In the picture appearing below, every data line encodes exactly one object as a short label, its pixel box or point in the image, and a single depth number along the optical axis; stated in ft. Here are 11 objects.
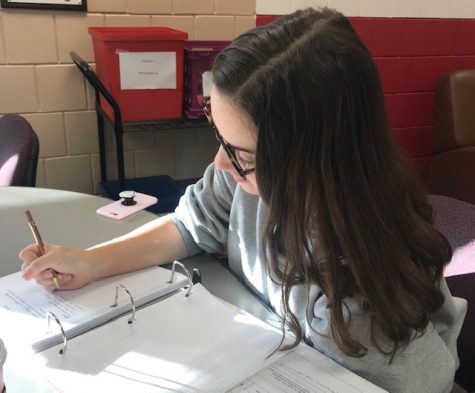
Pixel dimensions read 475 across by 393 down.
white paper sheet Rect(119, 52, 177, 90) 5.82
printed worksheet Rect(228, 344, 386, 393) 2.10
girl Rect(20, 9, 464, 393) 2.07
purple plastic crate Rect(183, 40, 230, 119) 6.09
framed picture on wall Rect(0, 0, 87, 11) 5.87
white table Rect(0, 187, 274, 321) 3.05
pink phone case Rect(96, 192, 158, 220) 3.90
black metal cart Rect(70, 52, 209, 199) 5.74
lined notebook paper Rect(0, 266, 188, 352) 2.44
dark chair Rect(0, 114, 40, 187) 4.64
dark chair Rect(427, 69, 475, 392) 7.72
